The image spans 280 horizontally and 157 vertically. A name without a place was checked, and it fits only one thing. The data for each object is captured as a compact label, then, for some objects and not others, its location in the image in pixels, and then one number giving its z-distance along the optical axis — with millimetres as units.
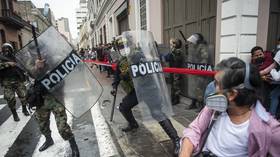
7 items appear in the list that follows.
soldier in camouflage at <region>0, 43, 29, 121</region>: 4750
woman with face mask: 1310
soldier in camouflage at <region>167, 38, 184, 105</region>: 5594
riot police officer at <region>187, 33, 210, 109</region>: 5012
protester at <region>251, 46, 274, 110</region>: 3654
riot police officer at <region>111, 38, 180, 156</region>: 3230
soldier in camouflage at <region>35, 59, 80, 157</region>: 3189
